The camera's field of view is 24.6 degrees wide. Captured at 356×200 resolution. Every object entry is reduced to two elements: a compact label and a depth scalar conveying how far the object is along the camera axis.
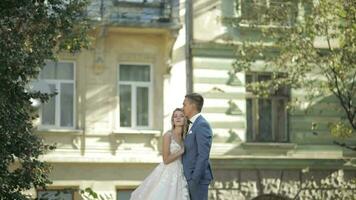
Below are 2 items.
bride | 10.05
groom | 9.61
